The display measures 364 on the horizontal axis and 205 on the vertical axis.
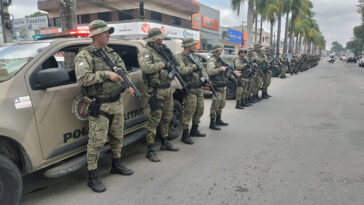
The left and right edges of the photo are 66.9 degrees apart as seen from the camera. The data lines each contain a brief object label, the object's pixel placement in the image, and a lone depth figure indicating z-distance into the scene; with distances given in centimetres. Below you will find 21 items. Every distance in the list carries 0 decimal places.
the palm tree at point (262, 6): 2053
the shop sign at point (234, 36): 4359
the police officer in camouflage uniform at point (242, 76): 766
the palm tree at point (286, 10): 2967
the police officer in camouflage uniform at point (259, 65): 882
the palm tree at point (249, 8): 1839
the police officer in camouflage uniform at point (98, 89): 294
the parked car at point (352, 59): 5174
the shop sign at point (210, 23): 3352
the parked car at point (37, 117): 250
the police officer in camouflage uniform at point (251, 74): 817
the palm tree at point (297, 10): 3216
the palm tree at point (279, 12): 2682
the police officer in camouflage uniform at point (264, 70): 903
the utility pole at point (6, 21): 949
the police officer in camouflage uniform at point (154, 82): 382
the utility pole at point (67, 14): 653
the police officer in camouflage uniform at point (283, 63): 1788
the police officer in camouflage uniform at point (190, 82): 462
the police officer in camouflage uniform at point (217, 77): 555
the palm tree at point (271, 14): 2106
